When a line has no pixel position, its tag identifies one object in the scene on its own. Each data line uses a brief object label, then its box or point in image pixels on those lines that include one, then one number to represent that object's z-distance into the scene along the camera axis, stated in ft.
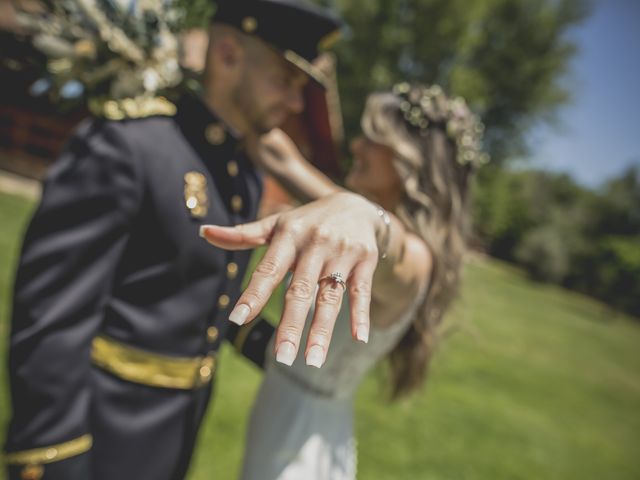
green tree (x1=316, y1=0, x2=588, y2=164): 55.02
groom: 2.05
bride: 2.73
